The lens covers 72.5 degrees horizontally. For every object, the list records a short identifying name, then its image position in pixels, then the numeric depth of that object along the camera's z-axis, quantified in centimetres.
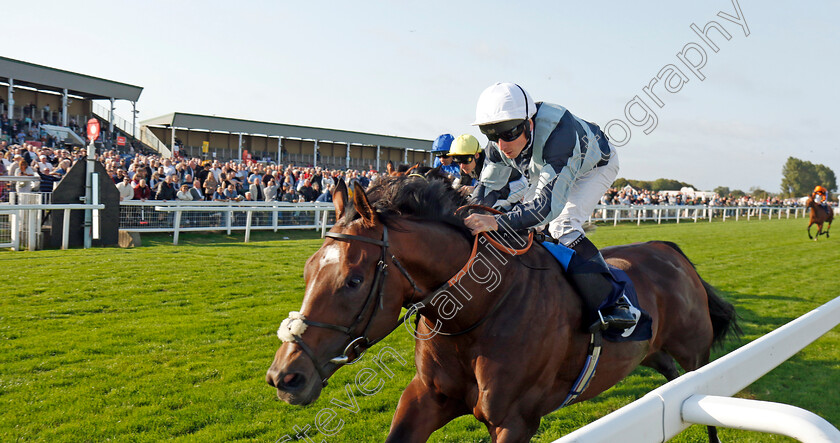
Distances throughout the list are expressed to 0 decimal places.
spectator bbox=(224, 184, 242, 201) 1454
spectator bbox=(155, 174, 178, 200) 1255
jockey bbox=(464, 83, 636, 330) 253
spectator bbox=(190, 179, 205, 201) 1327
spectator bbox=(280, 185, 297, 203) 1584
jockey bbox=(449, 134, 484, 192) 499
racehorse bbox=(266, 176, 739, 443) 196
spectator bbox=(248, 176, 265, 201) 1512
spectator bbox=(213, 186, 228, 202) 1413
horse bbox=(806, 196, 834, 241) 1836
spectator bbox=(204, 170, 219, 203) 1405
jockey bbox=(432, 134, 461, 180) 547
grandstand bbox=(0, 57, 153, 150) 2709
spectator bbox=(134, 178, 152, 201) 1212
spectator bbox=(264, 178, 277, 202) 1537
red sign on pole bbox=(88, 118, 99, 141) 1096
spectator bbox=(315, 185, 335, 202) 1588
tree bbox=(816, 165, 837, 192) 9706
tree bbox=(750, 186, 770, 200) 7121
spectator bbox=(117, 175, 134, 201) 1175
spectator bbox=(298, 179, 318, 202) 1627
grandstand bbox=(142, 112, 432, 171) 3425
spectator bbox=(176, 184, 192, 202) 1280
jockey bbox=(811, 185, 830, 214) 1852
